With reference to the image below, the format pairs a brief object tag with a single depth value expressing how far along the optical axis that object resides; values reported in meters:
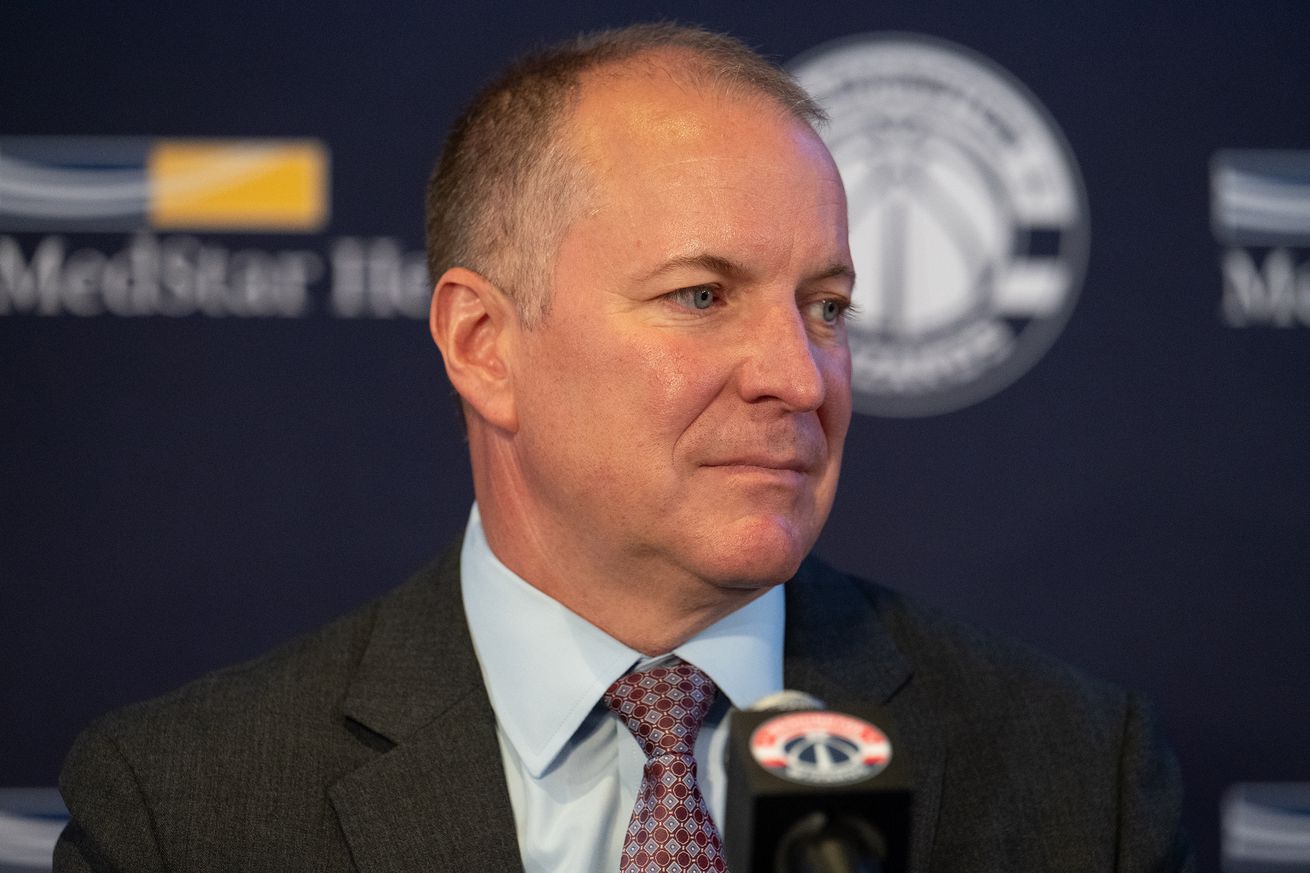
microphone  2.68
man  2.91
